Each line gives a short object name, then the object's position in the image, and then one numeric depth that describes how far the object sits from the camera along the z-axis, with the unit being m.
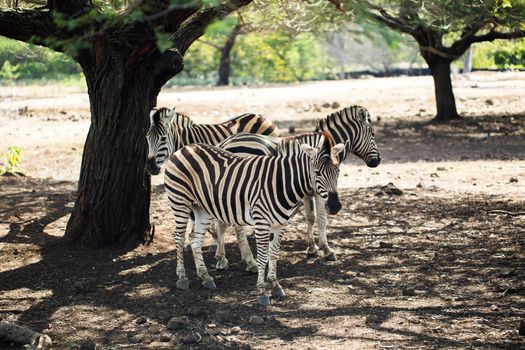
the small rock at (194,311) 14.81
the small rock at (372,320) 13.91
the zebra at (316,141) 18.20
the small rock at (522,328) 12.77
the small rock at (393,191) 25.41
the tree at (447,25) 23.06
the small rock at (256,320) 14.21
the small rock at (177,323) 14.08
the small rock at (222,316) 14.43
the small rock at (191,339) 13.30
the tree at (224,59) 83.75
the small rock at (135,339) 13.56
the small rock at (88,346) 13.05
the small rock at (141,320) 14.55
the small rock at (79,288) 16.52
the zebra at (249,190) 15.47
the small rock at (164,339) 13.50
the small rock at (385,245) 19.43
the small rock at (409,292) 15.62
